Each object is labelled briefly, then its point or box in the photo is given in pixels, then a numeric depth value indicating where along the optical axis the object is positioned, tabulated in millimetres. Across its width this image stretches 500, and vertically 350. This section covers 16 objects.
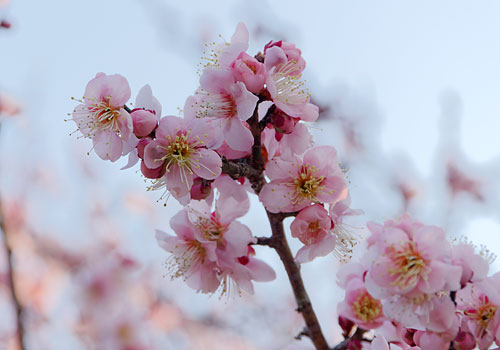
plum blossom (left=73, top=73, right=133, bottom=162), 637
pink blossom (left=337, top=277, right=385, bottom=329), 647
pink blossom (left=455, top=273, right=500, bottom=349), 630
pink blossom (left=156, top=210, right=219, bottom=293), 658
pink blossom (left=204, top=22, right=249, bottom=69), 641
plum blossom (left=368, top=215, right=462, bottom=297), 625
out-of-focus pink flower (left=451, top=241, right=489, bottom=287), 630
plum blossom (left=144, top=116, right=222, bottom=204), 634
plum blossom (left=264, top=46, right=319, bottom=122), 641
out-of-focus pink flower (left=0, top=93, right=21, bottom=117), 1150
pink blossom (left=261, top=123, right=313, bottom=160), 648
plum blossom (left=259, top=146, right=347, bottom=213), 641
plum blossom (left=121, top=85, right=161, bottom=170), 633
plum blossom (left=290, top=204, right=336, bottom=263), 643
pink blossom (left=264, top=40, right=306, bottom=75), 650
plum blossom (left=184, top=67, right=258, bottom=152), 633
